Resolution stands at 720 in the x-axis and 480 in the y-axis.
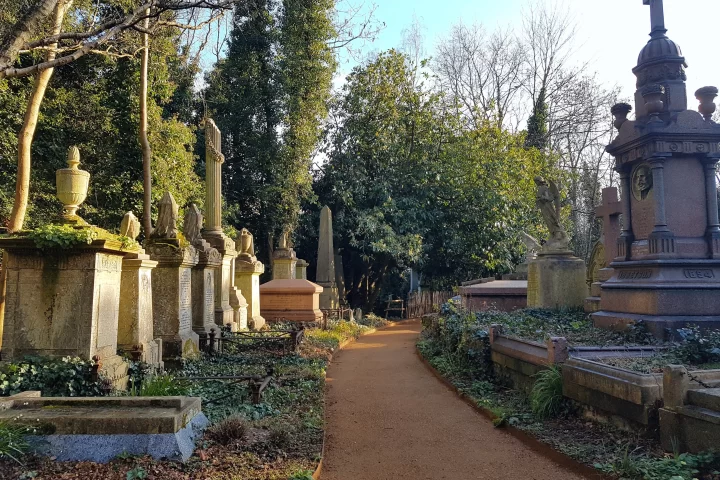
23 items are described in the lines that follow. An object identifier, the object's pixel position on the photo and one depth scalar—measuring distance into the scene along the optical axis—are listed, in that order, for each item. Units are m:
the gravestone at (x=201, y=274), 10.48
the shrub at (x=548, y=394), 5.89
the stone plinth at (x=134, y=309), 7.50
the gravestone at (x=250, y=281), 14.70
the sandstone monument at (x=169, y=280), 8.95
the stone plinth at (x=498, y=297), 15.09
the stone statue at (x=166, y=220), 9.12
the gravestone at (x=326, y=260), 22.00
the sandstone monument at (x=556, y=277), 12.74
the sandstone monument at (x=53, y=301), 6.24
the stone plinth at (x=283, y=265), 19.19
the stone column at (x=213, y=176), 13.52
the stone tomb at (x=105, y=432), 4.16
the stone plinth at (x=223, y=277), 12.24
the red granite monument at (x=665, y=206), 8.02
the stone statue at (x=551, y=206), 13.35
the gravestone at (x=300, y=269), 21.68
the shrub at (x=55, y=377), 5.66
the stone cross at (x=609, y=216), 11.67
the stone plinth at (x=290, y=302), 16.66
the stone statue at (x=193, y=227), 10.74
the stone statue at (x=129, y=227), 8.31
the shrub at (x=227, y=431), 4.86
